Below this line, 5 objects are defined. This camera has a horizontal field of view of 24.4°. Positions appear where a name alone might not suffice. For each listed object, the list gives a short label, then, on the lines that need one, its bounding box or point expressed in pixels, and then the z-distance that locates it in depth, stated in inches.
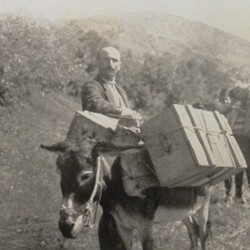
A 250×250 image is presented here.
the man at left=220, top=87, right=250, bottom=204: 290.0
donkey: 167.2
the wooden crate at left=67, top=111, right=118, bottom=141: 181.0
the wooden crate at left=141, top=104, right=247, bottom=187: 170.4
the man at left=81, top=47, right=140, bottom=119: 193.4
